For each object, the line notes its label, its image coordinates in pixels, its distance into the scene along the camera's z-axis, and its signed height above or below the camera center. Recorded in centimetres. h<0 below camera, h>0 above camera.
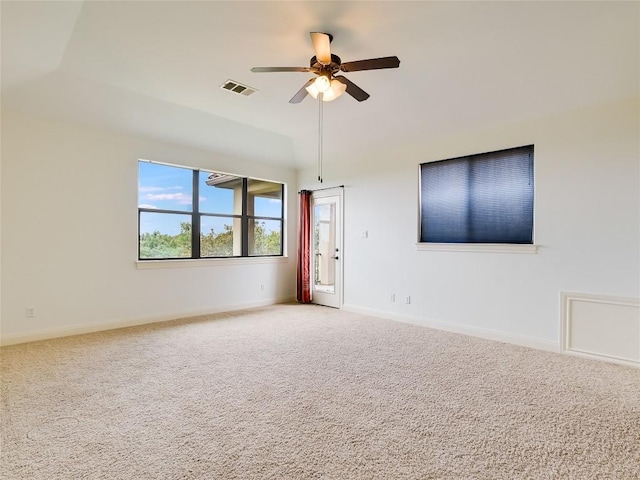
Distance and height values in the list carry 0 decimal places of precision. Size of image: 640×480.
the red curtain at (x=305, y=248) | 645 -14
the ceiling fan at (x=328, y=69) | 253 +143
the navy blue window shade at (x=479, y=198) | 407 +59
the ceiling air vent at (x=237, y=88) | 376 +183
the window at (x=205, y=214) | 498 +46
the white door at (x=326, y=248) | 603 -13
